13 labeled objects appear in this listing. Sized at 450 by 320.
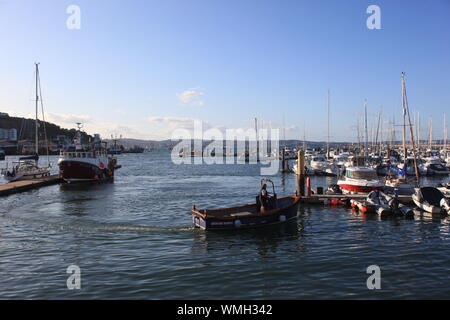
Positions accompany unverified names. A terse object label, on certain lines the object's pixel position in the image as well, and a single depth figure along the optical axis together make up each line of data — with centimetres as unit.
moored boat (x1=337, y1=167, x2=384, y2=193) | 3256
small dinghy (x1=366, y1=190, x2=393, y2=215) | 2569
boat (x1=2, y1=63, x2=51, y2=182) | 4991
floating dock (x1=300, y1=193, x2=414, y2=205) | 3033
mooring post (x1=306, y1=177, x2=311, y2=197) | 3176
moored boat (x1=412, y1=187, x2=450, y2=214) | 2547
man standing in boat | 2264
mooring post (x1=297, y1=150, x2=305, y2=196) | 3219
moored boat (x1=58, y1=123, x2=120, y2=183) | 5231
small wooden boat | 2111
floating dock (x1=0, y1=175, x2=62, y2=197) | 3828
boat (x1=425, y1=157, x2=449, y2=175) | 6059
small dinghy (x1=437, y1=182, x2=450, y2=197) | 2998
